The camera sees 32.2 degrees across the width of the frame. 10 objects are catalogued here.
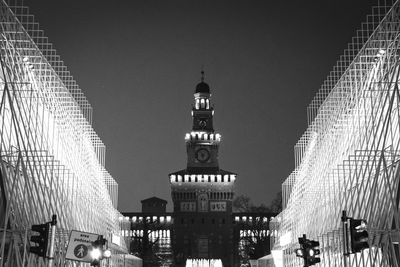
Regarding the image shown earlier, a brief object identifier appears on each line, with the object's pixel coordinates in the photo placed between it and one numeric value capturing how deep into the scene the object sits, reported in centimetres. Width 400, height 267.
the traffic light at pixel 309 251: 2412
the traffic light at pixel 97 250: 2411
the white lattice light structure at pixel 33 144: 3306
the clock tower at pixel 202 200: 11850
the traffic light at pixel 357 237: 1936
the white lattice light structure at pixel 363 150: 3141
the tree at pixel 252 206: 12138
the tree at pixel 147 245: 11531
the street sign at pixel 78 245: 2231
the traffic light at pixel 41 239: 2072
